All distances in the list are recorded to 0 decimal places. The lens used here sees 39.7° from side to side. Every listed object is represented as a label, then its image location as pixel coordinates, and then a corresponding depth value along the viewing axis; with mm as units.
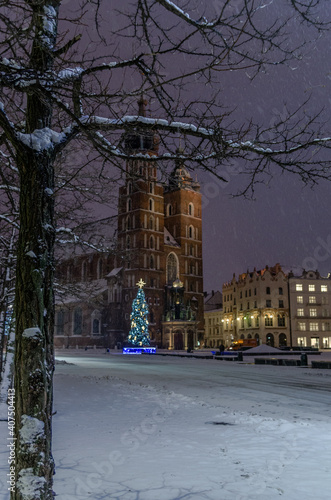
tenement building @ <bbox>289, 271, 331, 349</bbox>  76688
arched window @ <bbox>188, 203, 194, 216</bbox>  79875
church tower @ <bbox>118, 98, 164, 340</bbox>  69500
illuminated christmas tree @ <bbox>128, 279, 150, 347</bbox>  60875
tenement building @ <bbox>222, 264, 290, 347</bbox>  76312
